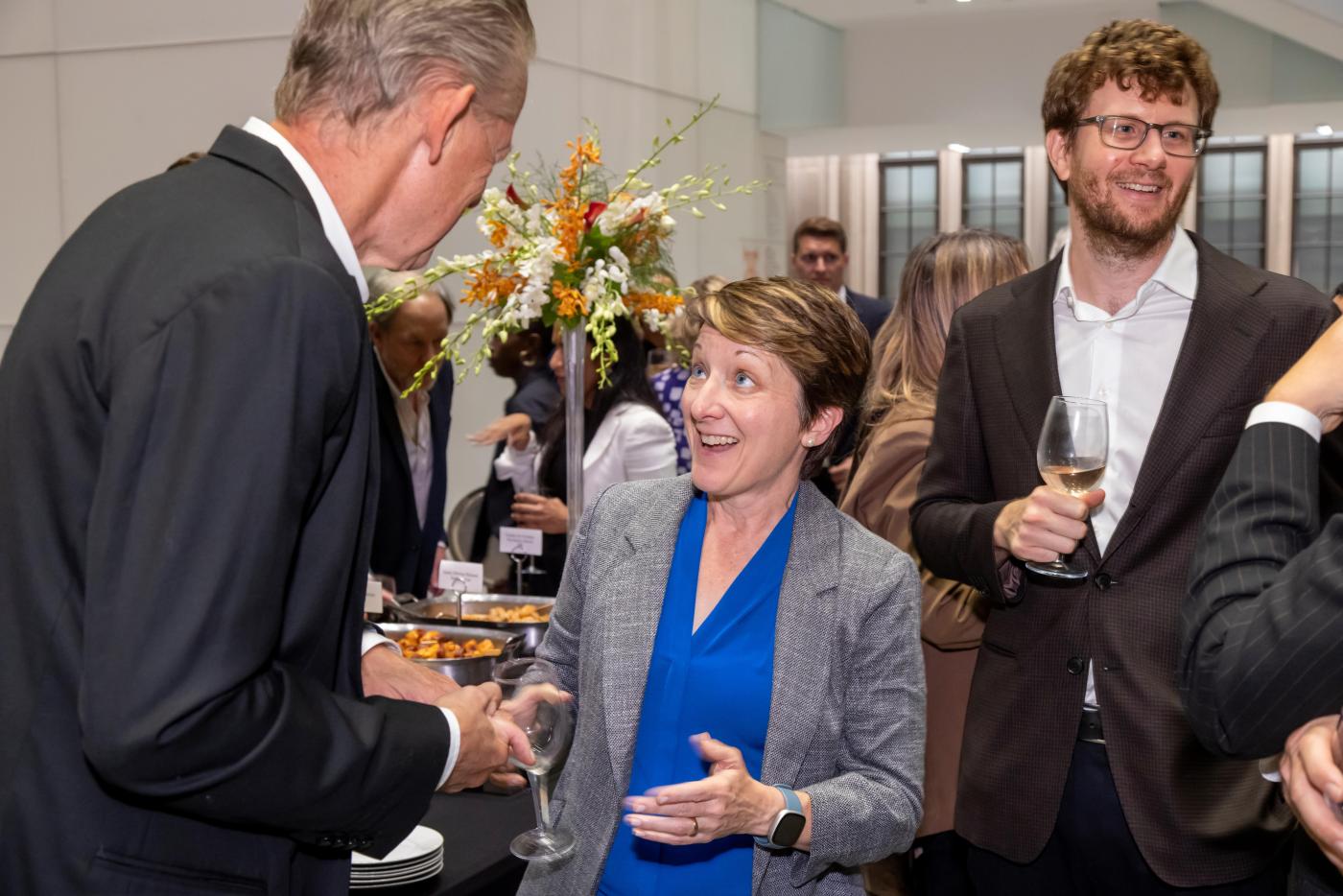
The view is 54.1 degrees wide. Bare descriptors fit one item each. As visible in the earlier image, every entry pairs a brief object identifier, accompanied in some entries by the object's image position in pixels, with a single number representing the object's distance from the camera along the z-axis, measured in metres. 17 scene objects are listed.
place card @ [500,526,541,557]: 3.58
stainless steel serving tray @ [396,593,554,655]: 3.34
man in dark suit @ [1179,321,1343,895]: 1.12
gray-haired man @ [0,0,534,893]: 1.02
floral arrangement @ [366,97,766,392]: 3.08
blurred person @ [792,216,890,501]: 6.76
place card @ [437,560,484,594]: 3.40
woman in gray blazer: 1.79
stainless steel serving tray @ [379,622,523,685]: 2.60
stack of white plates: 1.91
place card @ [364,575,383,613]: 3.10
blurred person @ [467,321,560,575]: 4.32
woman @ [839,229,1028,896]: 2.76
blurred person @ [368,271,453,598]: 3.72
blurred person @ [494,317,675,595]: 3.95
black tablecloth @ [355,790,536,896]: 1.99
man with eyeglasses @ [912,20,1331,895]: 1.97
